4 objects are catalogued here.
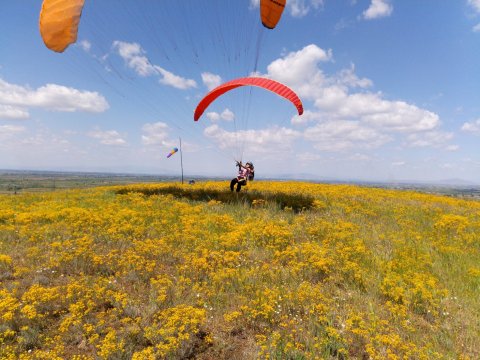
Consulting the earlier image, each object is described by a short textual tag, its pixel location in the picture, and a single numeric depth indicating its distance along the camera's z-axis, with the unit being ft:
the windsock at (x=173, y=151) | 99.40
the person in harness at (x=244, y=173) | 53.83
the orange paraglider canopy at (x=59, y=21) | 28.80
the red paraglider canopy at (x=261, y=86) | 44.54
